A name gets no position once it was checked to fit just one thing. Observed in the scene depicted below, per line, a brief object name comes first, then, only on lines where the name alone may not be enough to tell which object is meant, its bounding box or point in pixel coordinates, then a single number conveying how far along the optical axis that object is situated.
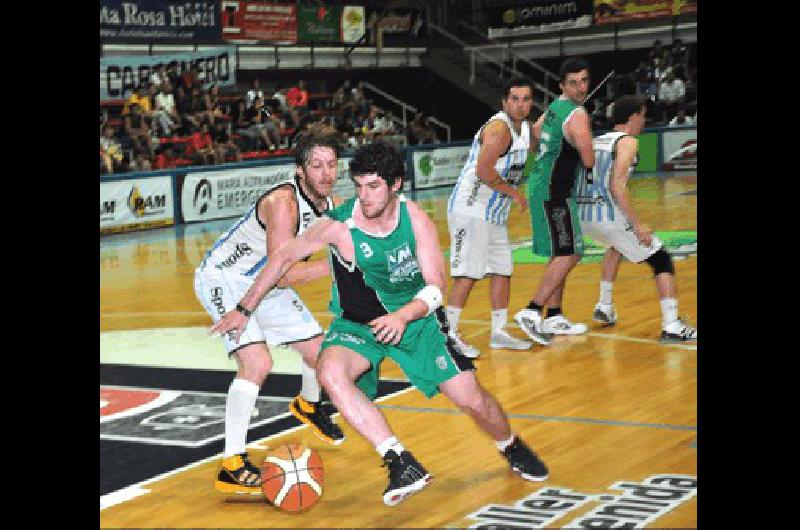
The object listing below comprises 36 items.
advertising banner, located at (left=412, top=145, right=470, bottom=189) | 27.27
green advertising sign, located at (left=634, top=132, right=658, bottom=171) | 29.33
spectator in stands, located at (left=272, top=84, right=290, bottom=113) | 28.47
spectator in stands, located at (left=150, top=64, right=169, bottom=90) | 25.66
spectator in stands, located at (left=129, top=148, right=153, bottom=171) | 22.39
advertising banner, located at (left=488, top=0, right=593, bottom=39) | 34.25
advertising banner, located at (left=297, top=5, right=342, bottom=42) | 30.98
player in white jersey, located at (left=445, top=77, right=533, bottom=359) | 9.71
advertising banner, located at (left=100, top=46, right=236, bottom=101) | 24.88
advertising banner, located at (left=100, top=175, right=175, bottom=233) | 20.19
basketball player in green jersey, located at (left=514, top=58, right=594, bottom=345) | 10.06
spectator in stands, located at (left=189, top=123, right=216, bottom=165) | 23.83
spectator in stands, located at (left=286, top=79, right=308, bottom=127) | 28.56
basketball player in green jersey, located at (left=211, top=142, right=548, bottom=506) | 5.89
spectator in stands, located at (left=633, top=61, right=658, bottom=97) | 30.52
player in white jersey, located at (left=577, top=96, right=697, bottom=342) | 10.00
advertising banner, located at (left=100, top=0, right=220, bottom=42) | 26.09
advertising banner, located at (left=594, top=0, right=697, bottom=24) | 32.66
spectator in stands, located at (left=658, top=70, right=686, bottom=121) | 30.44
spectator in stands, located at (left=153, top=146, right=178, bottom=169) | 23.33
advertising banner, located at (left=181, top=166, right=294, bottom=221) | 21.58
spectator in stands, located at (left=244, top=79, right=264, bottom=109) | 27.38
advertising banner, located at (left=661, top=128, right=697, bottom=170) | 28.67
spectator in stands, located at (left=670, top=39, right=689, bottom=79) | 31.41
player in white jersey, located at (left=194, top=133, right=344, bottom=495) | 6.50
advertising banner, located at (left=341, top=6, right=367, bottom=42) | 32.31
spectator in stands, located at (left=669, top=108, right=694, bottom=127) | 29.30
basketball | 6.08
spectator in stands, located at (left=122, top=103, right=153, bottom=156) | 23.66
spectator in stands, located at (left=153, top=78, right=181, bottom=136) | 25.17
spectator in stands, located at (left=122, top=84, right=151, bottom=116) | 24.50
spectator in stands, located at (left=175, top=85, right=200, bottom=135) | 25.31
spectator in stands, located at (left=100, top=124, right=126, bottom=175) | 21.64
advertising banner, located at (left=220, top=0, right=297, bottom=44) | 29.23
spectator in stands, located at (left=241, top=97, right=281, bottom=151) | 26.91
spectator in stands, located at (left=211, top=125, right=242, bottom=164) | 24.22
